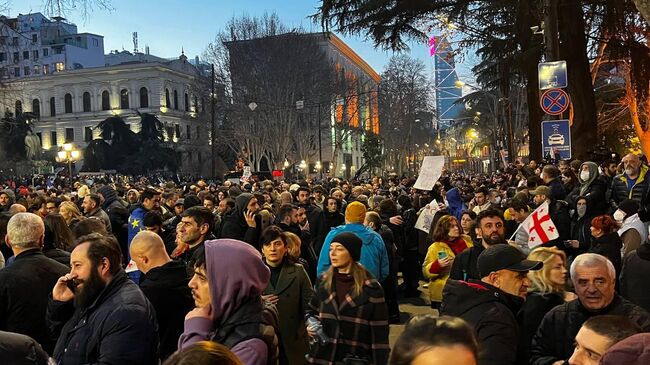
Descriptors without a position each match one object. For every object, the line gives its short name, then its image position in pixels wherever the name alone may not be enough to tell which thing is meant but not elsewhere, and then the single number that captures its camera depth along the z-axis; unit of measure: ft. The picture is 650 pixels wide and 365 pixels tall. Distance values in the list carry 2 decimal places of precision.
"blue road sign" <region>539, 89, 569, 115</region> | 41.96
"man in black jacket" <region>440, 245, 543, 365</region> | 11.33
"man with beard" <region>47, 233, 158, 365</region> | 11.09
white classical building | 260.83
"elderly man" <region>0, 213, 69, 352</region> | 14.60
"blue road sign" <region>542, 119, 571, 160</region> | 42.86
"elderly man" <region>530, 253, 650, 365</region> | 12.44
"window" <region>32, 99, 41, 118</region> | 276.21
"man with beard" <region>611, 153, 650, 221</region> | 30.81
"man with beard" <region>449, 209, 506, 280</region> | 19.60
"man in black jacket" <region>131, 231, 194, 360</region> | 14.56
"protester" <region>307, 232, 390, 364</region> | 15.47
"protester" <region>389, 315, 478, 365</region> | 6.36
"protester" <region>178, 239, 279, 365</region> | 10.01
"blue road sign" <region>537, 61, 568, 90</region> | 42.96
